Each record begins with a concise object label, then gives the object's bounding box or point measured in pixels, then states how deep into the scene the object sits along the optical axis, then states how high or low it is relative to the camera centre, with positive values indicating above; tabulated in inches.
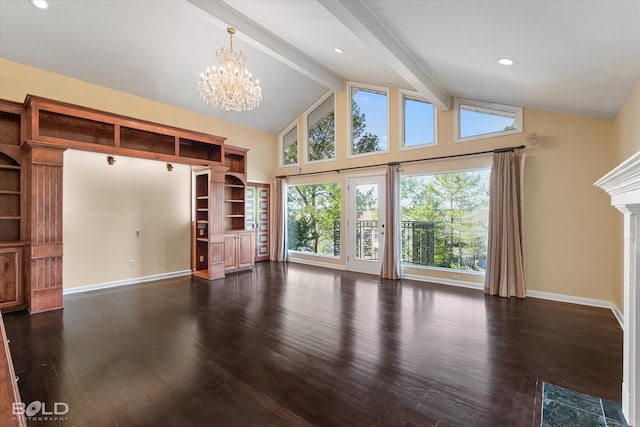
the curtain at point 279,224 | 313.1 -9.3
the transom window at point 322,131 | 286.0 +85.2
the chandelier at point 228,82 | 162.4 +75.6
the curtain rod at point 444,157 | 185.3 +42.5
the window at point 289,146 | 316.8 +76.6
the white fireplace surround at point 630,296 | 71.9 -20.8
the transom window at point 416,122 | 225.0 +74.0
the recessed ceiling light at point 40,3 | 139.3 +102.9
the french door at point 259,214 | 307.3 +1.5
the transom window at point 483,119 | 189.9 +65.2
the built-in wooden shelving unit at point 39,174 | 155.9 +23.6
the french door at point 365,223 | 249.1 -7.0
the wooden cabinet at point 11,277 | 154.1 -32.8
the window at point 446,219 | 204.4 -3.3
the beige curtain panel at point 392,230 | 232.4 -12.0
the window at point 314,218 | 284.5 -3.0
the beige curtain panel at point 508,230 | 182.2 -9.7
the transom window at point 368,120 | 251.0 +85.0
